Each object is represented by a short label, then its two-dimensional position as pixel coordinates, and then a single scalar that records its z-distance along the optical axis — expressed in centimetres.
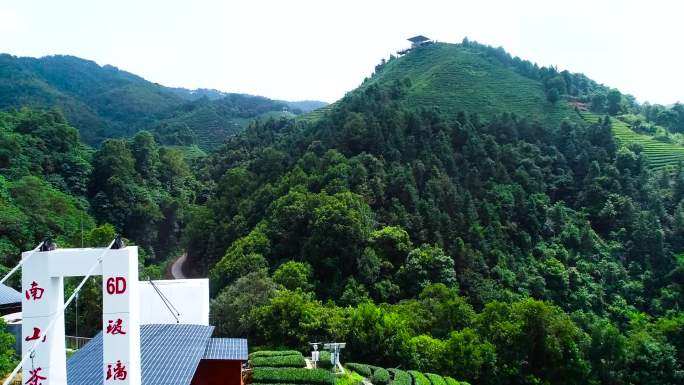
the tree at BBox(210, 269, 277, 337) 2633
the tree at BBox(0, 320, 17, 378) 1712
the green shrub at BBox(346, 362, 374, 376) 2161
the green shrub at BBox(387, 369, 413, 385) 2036
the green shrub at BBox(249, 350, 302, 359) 2139
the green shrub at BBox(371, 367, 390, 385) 2052
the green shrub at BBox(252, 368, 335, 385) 1836
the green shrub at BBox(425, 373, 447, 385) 2177
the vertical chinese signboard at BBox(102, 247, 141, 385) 923
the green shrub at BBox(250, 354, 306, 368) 2006
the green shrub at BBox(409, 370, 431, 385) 2100
